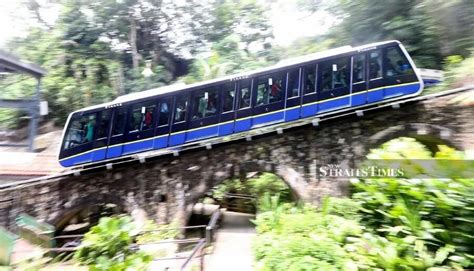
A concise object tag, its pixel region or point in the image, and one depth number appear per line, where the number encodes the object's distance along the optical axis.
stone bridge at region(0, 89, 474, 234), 9.35
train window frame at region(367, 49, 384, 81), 8.91
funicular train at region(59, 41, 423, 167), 8.99
